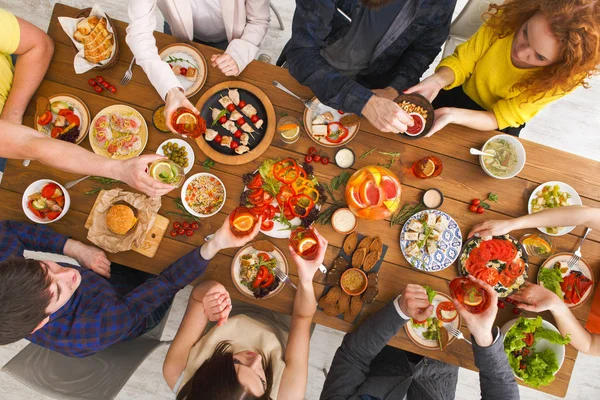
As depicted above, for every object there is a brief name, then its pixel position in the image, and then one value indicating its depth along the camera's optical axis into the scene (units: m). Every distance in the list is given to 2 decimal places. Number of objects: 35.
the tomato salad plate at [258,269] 1.81
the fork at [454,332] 1.77
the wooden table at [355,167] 1.86
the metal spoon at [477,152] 1.84
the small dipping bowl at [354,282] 1.83
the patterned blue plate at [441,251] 1.84
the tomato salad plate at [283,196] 1.79
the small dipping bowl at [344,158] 1.87
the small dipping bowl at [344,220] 1.83
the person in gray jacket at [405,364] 1.69
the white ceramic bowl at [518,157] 1.84
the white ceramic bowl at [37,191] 1.81
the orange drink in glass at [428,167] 1.81
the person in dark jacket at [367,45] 1.66
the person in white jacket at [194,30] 1.75
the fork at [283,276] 1.81
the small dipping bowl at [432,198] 1.86
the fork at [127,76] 1.88
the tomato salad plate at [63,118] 1.83
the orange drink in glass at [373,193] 1.68
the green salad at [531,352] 1.72
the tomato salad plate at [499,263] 1.76
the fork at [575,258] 1.83
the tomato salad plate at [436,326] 1.81
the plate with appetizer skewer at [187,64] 1.90
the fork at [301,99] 1.86
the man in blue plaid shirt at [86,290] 1.65
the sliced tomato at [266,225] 1.81
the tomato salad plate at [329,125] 1.87
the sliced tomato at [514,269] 1.78
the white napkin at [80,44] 1.74
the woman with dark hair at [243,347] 1.63
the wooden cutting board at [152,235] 1.84
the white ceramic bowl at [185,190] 1.82
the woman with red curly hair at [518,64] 1.52
